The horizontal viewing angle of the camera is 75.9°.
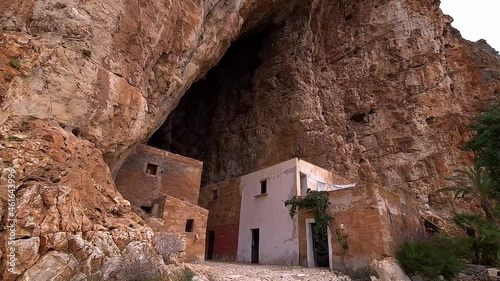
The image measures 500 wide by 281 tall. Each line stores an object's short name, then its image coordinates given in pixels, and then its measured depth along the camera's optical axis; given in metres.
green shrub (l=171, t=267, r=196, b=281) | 7.39
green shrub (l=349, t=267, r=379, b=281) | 10.45
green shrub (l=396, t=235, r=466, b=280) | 10.55
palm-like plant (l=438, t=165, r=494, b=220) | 14.50
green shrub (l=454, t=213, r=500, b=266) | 12.30
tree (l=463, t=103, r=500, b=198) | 12.44
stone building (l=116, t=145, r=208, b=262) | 11.70
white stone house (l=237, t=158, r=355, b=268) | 13.60
